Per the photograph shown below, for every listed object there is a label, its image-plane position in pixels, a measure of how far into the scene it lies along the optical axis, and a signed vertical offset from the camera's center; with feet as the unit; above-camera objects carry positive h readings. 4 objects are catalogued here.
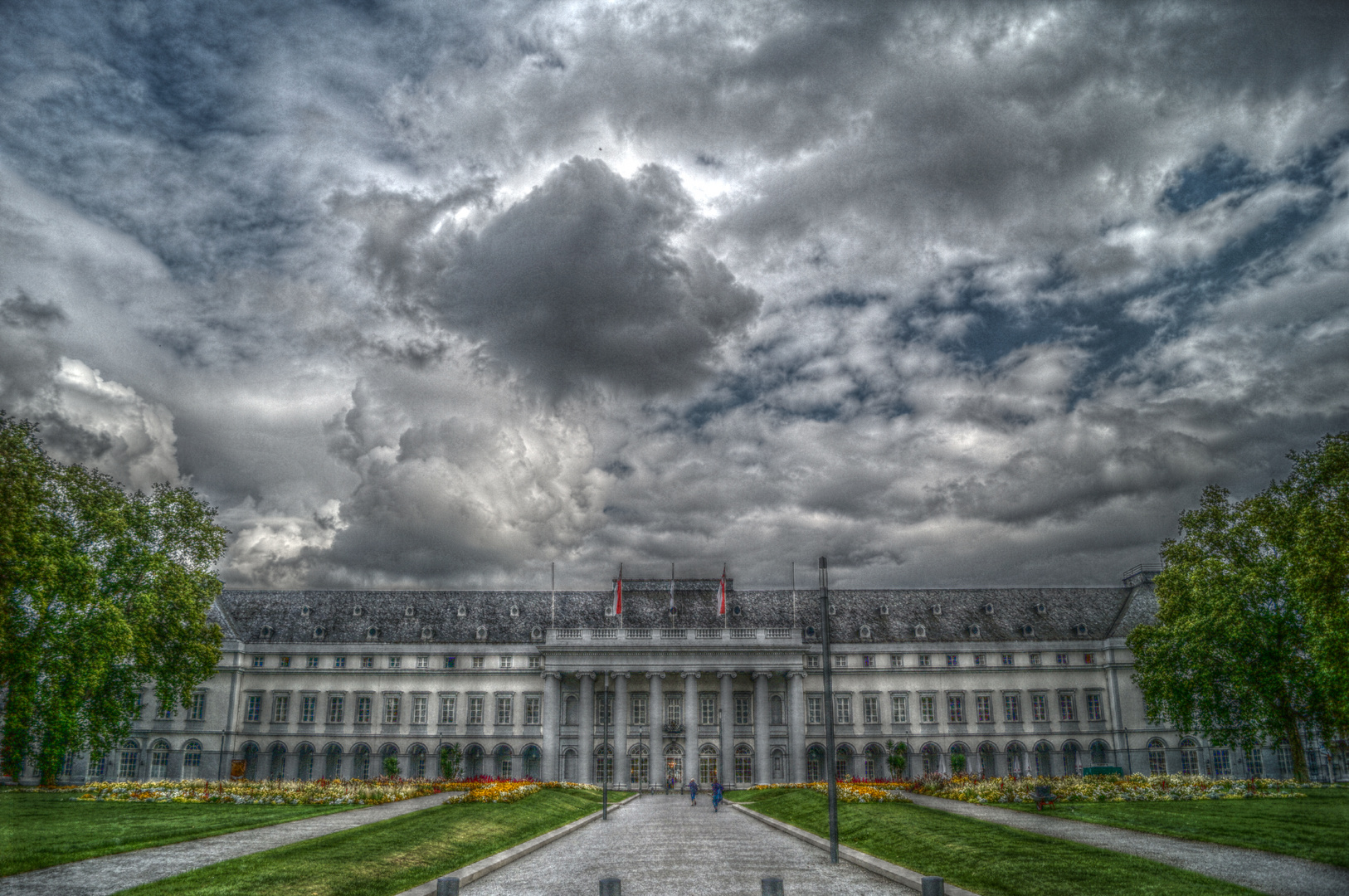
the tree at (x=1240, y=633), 155.02 +10.10
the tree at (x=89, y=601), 121.08 +14.72
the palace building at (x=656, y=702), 264.93 -2.96
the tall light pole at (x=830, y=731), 83.82 -3.92
